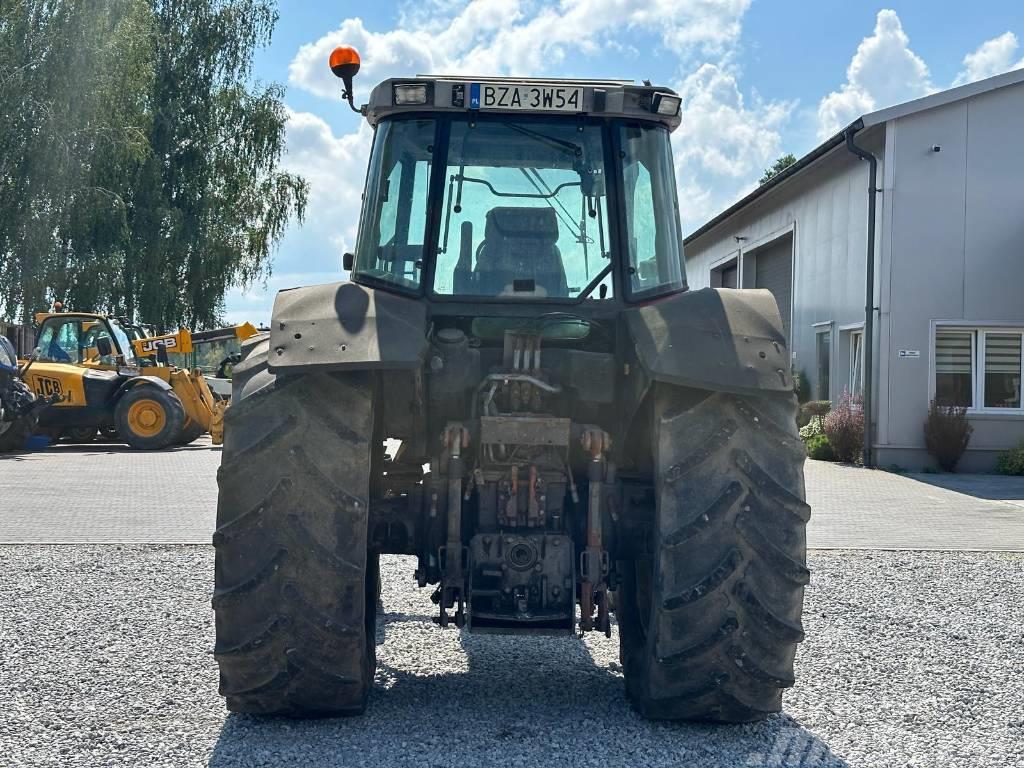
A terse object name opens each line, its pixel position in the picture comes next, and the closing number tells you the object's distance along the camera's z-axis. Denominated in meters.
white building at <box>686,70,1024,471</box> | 18.53
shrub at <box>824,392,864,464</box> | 19.17
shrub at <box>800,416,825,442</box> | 20.38
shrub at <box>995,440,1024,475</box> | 17.92
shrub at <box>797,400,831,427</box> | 21.05
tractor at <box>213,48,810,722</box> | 4.31
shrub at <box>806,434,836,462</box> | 19.98
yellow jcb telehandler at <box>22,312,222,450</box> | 20.36
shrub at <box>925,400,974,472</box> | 17.98
